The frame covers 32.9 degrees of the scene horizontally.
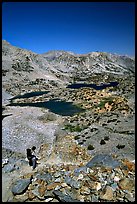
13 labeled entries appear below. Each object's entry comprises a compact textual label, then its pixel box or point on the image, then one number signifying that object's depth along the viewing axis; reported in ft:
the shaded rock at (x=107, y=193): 48.94
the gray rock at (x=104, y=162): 60.85
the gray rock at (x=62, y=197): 49.93
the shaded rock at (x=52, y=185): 53.93
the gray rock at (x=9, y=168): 68.28
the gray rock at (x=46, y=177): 57.95
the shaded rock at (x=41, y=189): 52.75
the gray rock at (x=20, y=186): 54.56
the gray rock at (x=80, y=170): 59.87
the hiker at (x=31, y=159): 68.82
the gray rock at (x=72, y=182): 53.70
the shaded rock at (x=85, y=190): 51.18
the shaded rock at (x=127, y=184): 50.64
